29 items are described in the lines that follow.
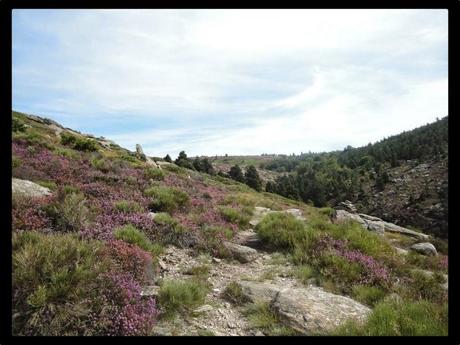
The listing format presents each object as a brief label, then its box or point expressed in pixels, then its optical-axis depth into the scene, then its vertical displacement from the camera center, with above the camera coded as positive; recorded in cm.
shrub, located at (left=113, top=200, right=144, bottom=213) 954 -96
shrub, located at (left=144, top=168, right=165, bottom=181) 1642 +8
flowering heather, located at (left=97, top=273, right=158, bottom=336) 438 -200
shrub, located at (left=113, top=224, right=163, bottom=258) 721 -148
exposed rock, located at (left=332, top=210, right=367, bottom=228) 1258 -200
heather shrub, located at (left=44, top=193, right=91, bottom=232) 725 -94
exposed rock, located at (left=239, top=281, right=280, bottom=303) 578 -224
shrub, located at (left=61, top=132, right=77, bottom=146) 2430 +277
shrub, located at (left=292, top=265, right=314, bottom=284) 691 -221
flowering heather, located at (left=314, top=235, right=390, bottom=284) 681 -201
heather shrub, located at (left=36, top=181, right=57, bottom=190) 1091 -34
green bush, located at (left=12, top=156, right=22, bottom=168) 1198 +53
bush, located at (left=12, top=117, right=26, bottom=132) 2312 +368
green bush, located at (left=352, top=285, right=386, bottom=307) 596 -230
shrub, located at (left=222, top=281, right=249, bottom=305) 583 -227
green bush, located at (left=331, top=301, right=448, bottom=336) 452 -220
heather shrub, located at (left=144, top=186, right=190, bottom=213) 1120 -86
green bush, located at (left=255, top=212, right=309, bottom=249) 923 -172
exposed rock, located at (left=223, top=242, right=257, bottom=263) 844 -211
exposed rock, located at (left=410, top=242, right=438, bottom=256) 1102 -260
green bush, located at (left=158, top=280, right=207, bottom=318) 517 -210
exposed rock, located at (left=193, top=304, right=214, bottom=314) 530 -229
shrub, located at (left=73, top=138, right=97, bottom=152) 2364 +224
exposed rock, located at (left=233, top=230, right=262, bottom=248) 979 -207
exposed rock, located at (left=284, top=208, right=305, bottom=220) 1476 -190
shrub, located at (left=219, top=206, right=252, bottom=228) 1190 -159
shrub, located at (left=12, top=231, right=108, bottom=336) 425 -164
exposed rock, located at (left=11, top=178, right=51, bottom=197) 934 -42
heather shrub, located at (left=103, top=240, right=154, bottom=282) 582 -162
